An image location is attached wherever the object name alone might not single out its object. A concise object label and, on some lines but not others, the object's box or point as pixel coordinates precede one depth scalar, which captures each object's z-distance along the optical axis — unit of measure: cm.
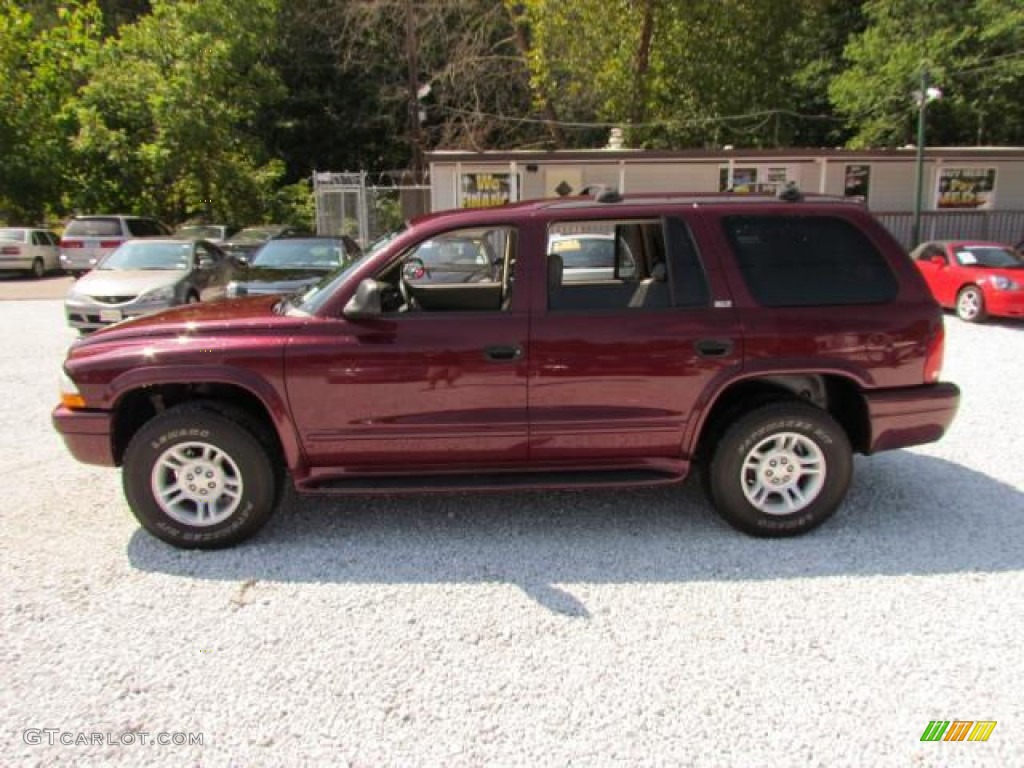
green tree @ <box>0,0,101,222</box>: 2509
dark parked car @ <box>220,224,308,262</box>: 1881
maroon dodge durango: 380
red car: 1137
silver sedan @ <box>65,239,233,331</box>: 1002
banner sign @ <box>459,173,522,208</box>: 1997
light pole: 1759
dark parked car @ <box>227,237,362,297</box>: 977
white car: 2128
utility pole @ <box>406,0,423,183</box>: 2556
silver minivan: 1922
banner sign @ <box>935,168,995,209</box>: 2111
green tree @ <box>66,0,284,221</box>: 2489
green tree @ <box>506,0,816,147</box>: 2494
